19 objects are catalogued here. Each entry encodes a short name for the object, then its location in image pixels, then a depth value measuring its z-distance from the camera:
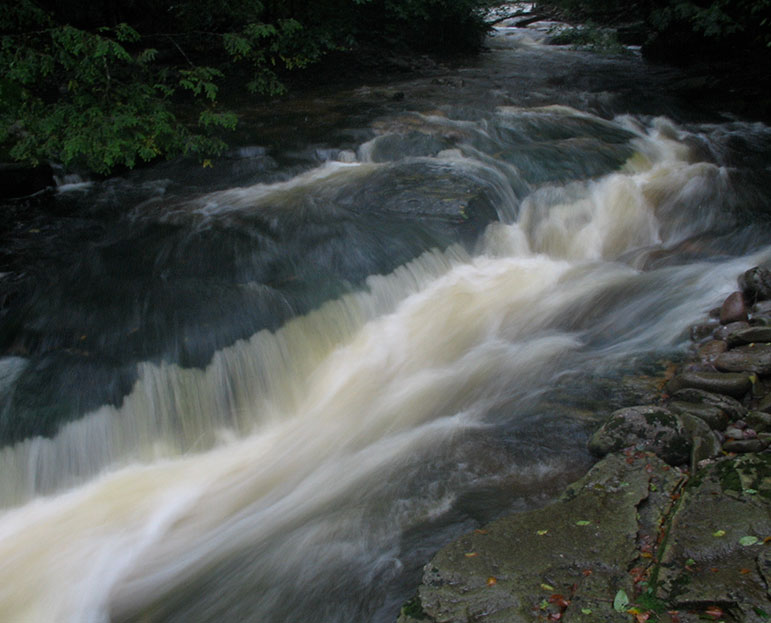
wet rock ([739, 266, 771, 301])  6.09
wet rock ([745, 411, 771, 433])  4.30
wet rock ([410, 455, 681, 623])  3.09
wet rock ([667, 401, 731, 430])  4.42
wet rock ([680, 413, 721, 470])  4.11
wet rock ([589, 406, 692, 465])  4.20
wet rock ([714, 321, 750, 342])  5.72
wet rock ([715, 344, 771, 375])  4.92
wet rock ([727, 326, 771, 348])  5.30
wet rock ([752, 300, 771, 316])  5.83
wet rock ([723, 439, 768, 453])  4.10
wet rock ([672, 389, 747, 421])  4.52
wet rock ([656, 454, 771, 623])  2.84
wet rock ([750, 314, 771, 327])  5.54
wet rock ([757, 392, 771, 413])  4.50
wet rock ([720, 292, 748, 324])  5.89
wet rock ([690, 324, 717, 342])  5.96
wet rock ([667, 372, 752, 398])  4.78
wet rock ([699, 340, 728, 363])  5.43
